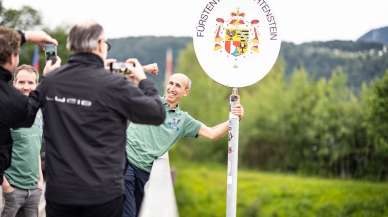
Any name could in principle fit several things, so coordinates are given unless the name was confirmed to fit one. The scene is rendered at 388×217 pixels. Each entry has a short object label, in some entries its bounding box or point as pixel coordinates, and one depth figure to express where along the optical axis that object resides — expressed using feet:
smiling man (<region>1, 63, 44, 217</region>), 14.53
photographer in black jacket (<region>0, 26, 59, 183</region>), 10.69
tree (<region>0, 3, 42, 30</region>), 61.36
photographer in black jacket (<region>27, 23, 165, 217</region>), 10.19
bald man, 15.99
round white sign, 16.01
